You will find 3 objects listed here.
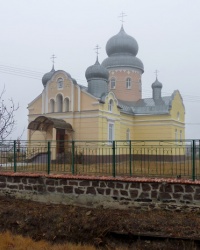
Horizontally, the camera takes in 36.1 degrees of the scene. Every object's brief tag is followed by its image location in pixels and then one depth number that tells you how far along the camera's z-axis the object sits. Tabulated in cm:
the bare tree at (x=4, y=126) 1096
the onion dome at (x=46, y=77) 2397
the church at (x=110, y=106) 1856
